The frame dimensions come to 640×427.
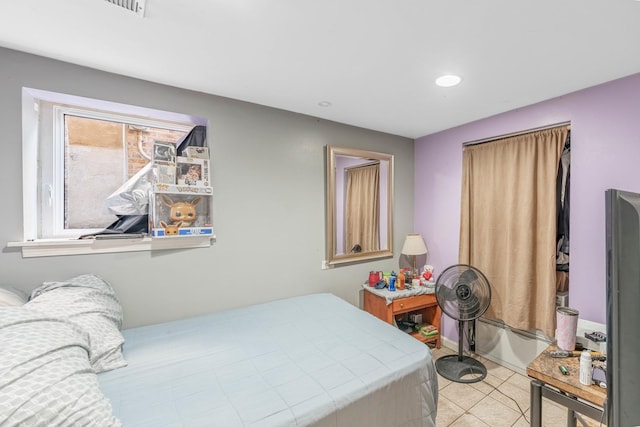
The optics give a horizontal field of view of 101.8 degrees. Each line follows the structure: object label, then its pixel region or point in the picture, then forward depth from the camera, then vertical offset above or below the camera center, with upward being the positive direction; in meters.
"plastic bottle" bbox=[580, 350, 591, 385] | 1.28 -0.78
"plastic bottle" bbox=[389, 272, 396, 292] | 2.61 -0.71
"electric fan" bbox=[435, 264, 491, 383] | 2.27 -0.79
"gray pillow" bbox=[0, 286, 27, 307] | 1.26 -0.43
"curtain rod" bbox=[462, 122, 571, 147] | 2.02 +0.70
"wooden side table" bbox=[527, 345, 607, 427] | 1.20 -0.87
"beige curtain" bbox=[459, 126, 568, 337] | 2.08 -0.08
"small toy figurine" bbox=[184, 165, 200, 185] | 1.93 +0.28
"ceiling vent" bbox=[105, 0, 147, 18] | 1.11 +0.91
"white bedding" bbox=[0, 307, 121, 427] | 0.73 -0.52
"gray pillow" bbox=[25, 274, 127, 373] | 1.26 -0.50
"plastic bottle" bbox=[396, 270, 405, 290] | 2.69 -0.72
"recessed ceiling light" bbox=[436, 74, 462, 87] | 1.73 +0.90
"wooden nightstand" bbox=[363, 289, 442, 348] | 2.48 -0.94
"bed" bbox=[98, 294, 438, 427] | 1.06 -0.80
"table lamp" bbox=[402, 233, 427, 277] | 2.88 -0.37
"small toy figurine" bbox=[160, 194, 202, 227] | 1.88 +0.01
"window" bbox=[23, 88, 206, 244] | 1.60 +0.40
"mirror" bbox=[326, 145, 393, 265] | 2.59 +0.09
